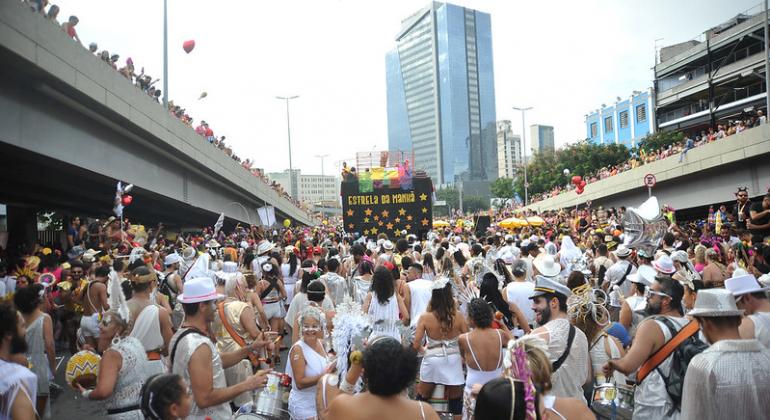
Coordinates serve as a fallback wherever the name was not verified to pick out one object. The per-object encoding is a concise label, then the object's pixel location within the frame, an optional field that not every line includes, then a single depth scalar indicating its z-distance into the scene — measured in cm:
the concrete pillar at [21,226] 2580
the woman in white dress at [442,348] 558
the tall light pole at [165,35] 2280
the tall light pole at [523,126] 5298
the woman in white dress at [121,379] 402
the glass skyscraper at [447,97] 16875
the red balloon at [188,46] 2252
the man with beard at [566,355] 418
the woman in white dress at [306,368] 451
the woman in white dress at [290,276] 1119
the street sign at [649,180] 1859
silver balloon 903
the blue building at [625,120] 7781
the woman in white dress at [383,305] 699
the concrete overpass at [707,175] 2192
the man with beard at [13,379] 332
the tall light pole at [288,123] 5069
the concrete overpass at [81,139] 1188
